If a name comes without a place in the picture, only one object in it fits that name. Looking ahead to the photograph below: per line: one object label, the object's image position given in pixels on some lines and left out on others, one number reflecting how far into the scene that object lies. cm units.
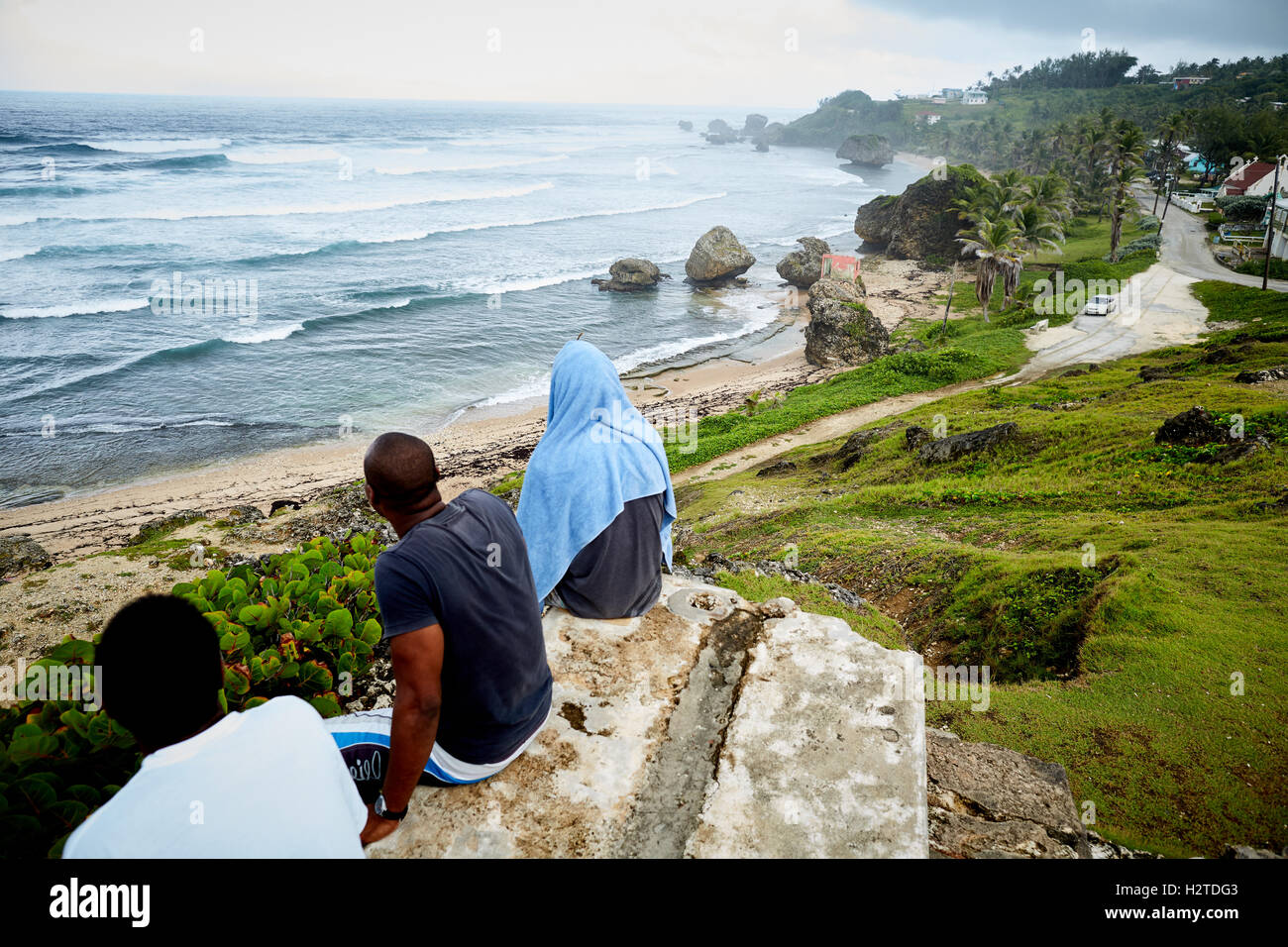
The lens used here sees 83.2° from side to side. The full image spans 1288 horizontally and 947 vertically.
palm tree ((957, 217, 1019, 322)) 3059
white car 2978
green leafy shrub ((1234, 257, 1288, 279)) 3288
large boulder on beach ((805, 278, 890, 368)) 2917
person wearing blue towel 417
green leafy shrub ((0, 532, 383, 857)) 259
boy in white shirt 178
